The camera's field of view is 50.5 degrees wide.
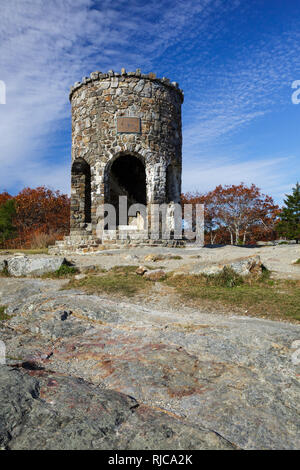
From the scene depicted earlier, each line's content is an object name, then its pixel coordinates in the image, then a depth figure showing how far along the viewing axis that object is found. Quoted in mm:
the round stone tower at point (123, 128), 11617
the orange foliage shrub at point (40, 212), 23938
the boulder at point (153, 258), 8875
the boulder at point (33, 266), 7898
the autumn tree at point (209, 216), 27625
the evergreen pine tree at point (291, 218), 23475
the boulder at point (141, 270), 7452
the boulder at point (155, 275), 7109
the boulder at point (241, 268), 6934
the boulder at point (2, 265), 8244
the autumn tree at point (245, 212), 26141
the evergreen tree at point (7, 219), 22689
